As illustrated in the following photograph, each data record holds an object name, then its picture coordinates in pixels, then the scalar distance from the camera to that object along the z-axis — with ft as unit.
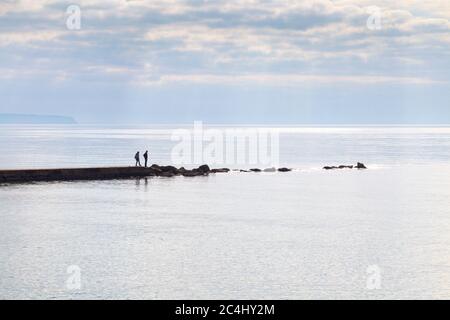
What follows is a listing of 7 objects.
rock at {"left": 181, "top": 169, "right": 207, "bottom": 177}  297.67
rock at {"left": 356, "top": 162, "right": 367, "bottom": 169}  363.78
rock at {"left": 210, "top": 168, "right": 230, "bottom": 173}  321.95
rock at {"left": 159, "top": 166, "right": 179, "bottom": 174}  298.37
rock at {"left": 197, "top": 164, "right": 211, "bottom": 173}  306.96
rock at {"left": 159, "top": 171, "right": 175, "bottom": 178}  291.07
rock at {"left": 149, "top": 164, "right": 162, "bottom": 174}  288.51
